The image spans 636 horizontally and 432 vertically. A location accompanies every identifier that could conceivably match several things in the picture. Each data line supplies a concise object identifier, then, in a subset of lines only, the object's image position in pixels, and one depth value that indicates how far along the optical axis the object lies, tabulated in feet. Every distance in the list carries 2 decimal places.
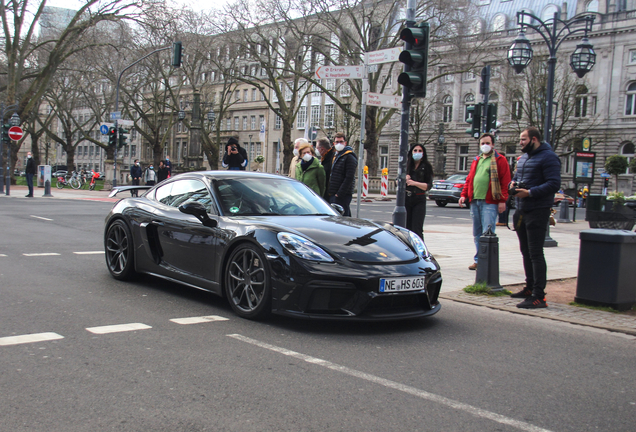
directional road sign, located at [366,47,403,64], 31.50
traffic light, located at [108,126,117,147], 108.47
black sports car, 16.96
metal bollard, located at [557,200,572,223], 78.31
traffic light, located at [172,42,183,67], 86.28
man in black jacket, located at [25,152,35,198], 89.56
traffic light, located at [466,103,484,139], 56.13
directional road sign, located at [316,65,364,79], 32.50
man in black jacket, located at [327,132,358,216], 33.47
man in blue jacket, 21.88
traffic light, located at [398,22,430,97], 28.96
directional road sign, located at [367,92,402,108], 31.45
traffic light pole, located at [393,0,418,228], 29.63
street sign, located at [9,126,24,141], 99.85
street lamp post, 58.80
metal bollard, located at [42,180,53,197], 96.07
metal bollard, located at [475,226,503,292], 24.34
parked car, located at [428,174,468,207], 100.12
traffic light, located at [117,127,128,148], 109.50
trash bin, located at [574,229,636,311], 21.36
